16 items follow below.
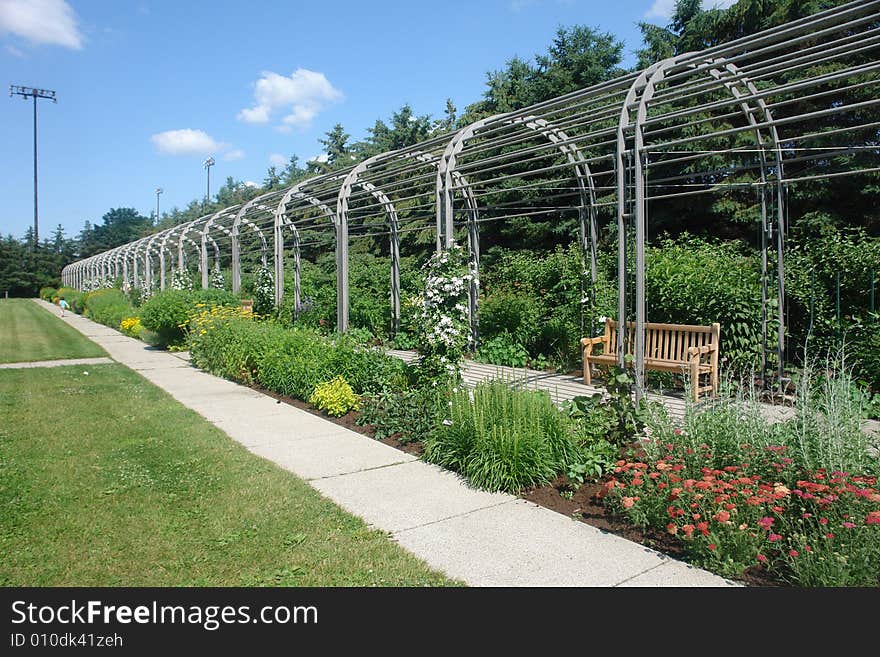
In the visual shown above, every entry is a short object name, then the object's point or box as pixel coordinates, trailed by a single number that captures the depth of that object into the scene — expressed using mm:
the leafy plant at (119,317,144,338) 16880
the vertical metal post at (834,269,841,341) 6492
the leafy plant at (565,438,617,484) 4191
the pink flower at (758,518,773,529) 2896
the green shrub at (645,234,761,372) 7012
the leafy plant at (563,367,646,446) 4430
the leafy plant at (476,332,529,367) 9211
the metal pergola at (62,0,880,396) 5582
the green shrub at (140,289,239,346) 12688
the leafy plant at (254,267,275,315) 14172
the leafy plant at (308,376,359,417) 6664
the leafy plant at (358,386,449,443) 5594
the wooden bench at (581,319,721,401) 6551
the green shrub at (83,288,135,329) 20156
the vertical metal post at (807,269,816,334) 6617
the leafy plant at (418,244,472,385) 6219
